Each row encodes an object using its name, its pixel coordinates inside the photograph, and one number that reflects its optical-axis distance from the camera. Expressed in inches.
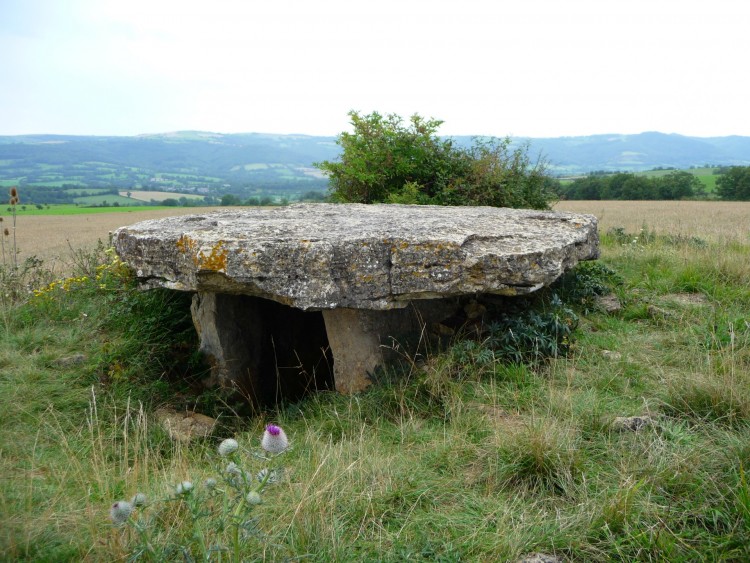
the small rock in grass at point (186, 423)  206.7
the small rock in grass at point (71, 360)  241.3
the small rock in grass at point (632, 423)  163.0
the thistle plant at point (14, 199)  317.7
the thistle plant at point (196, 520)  97.2
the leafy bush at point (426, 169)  431.2
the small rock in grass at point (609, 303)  268.8
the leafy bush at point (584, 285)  273.9
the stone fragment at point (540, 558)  115.2
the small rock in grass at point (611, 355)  217.2
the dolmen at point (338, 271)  199.0
